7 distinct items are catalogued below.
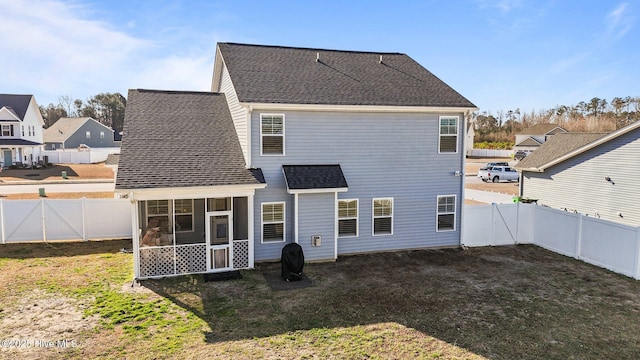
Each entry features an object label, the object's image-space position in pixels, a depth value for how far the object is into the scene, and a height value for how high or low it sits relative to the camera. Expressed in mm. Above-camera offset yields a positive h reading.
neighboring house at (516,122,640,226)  16453 -788
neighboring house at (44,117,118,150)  59156 +3510
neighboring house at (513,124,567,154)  64562 +4160
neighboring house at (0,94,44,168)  43688 +2913
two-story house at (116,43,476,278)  12797 -114
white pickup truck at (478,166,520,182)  38375 -1325
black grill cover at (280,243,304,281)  12000 -3100
